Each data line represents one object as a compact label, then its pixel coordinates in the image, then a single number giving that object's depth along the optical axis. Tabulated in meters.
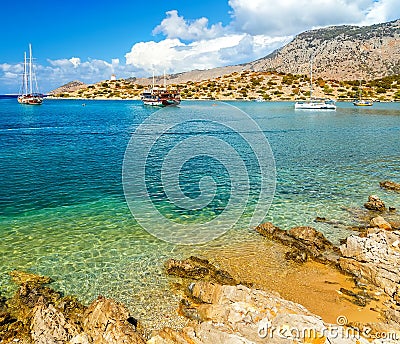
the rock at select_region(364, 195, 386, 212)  19.27
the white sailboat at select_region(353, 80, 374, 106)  108.44
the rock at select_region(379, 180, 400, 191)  23.20
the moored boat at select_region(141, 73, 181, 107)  111.75
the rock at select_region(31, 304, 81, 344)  8.66
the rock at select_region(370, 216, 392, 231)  16.19
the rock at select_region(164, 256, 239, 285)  12.44
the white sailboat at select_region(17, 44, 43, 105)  131.88
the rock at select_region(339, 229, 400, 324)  11.48
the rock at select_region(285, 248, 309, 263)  13.69
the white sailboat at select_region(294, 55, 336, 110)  93.75
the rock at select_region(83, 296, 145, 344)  8.37
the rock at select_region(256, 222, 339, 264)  13.93
